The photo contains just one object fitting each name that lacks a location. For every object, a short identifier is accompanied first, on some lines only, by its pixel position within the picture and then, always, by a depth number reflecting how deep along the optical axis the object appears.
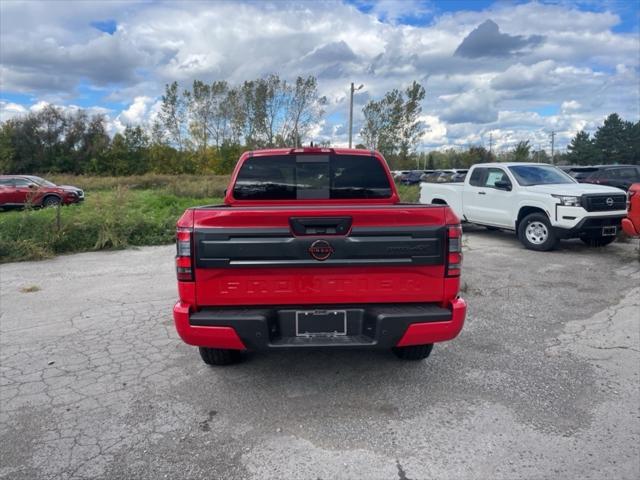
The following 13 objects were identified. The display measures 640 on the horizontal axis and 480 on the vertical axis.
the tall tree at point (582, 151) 66.19
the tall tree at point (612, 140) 65.56
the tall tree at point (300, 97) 51.28
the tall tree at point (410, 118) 46.47
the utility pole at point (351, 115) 31.22
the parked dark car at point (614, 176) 16.89
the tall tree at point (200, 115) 56.03
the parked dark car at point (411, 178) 36.53
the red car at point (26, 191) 19.31
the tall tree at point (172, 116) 56.50
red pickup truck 3.00
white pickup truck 8.51
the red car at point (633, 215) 7.55
